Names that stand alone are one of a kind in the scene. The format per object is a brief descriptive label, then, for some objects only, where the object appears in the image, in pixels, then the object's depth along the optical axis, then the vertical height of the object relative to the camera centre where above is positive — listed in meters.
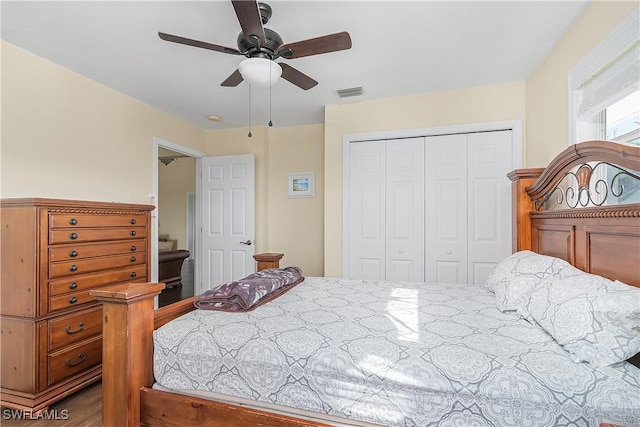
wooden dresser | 1.92 -0.57
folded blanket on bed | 1.57 -0.43
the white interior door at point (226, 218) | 4.12 -0.04
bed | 0.94 -0.51
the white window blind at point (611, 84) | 1.52 +0.74
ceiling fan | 1.67 +0.98
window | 1.54 +0.72
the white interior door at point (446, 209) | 3.10 +0.06
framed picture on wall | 4.19 +0.43
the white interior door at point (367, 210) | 3.36 +0.06
